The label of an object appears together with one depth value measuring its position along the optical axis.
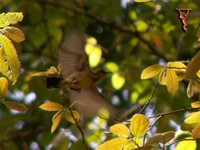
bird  6.38
